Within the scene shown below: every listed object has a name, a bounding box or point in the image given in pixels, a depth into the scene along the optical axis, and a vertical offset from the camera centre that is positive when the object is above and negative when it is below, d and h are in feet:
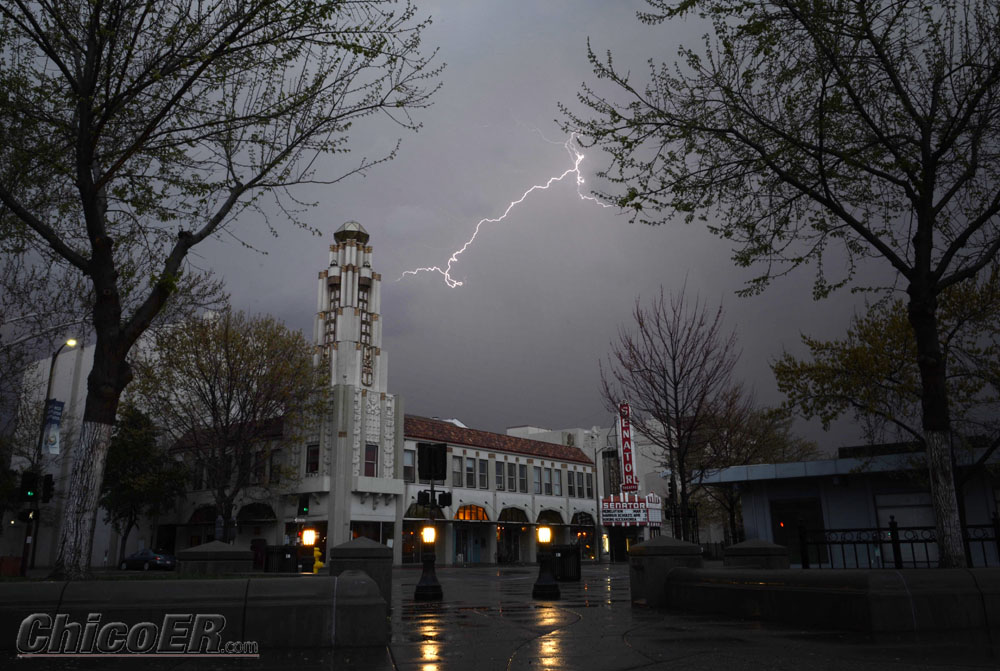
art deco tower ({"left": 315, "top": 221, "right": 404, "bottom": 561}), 151.74 +25.15
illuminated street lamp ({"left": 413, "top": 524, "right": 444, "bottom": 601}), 52.85 -4.03
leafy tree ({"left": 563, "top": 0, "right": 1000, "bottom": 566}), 35.63 +19.52
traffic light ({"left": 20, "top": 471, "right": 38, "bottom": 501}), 66.95 +3.65
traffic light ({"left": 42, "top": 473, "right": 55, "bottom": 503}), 70.12 +3.66
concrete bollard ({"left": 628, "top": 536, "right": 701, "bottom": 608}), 41.47 -2.44
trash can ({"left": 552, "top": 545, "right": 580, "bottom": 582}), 78.79 -4.50
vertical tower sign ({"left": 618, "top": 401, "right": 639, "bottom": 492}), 165.37 +13.12
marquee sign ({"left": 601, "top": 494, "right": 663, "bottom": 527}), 174.81 +2.07
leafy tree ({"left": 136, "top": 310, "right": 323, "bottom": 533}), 115.96 +22.73
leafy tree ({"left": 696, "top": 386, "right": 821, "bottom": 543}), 100.23 +13.62
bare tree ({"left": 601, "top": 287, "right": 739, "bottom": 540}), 75.41 +14.06
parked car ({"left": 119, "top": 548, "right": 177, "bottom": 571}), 131.95 -6.36
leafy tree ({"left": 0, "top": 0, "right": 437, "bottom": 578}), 32.40 +19.76
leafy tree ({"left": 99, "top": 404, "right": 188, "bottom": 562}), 142.24 +10.35
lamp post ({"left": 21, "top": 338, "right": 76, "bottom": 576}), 69.26 +1.20
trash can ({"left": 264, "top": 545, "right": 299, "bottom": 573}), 81.46 -3.94
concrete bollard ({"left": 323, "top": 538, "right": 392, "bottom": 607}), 42.52 -2.11
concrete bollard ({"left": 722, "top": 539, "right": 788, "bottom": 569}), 40.65 -1.96
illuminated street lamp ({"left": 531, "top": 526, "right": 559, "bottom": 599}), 52.24 -4.42
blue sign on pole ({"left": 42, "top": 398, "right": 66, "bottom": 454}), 91.33 +12.60
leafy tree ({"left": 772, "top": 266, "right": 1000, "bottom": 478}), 73.56 +14.85
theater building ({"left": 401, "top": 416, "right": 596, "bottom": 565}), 170.71 +6.43
